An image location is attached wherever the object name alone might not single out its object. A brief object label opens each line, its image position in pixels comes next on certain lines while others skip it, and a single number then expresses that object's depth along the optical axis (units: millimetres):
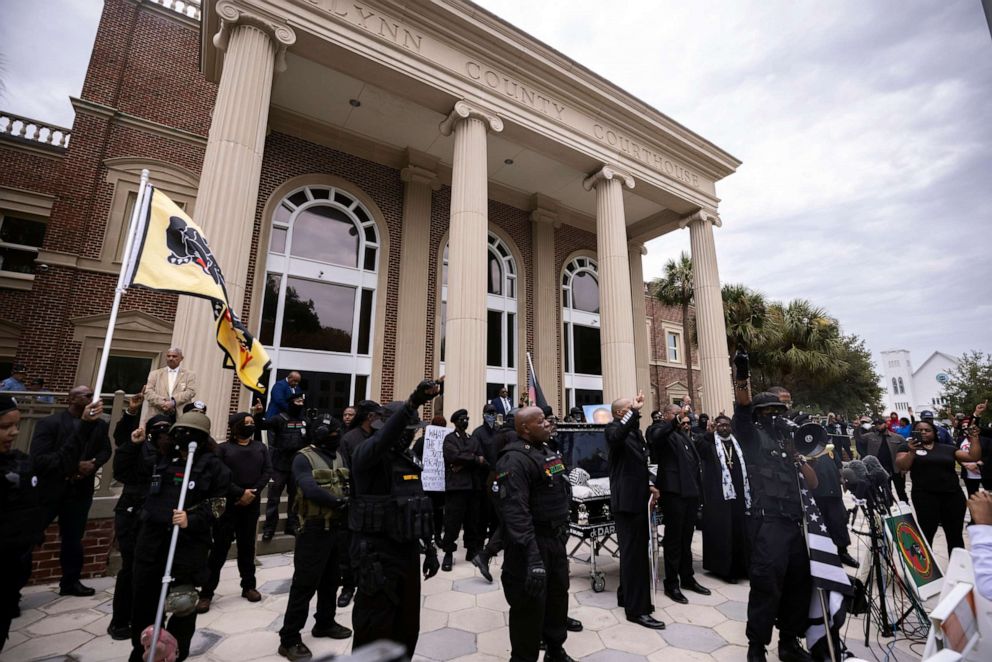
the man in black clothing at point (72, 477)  4359
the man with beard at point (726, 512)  5562
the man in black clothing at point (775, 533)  3422
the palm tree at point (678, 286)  20859
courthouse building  9281
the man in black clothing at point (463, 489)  6391
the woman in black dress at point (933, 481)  5469
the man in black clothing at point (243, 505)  4766
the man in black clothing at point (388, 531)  2893
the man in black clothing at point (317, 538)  3639
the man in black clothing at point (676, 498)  5000
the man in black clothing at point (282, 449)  6328
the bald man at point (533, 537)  3113
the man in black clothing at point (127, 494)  3895
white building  67125
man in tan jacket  5949
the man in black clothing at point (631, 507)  4312
